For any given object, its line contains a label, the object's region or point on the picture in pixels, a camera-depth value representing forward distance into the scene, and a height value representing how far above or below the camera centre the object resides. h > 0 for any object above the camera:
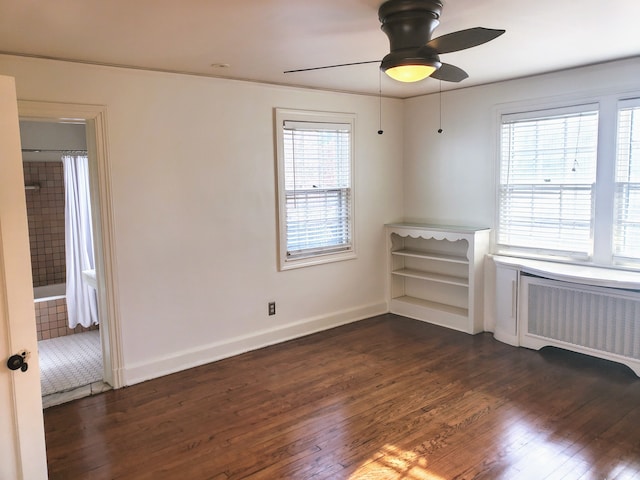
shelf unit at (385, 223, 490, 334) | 4.75 -0.89
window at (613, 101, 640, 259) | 3.82 +0.02
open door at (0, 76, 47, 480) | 1.95 -0.47
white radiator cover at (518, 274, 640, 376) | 3.71 -1.07
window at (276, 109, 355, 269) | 4.60 +0.07
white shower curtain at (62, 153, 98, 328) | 5.05 -0.44
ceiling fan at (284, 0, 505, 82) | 2.37 +0.77
